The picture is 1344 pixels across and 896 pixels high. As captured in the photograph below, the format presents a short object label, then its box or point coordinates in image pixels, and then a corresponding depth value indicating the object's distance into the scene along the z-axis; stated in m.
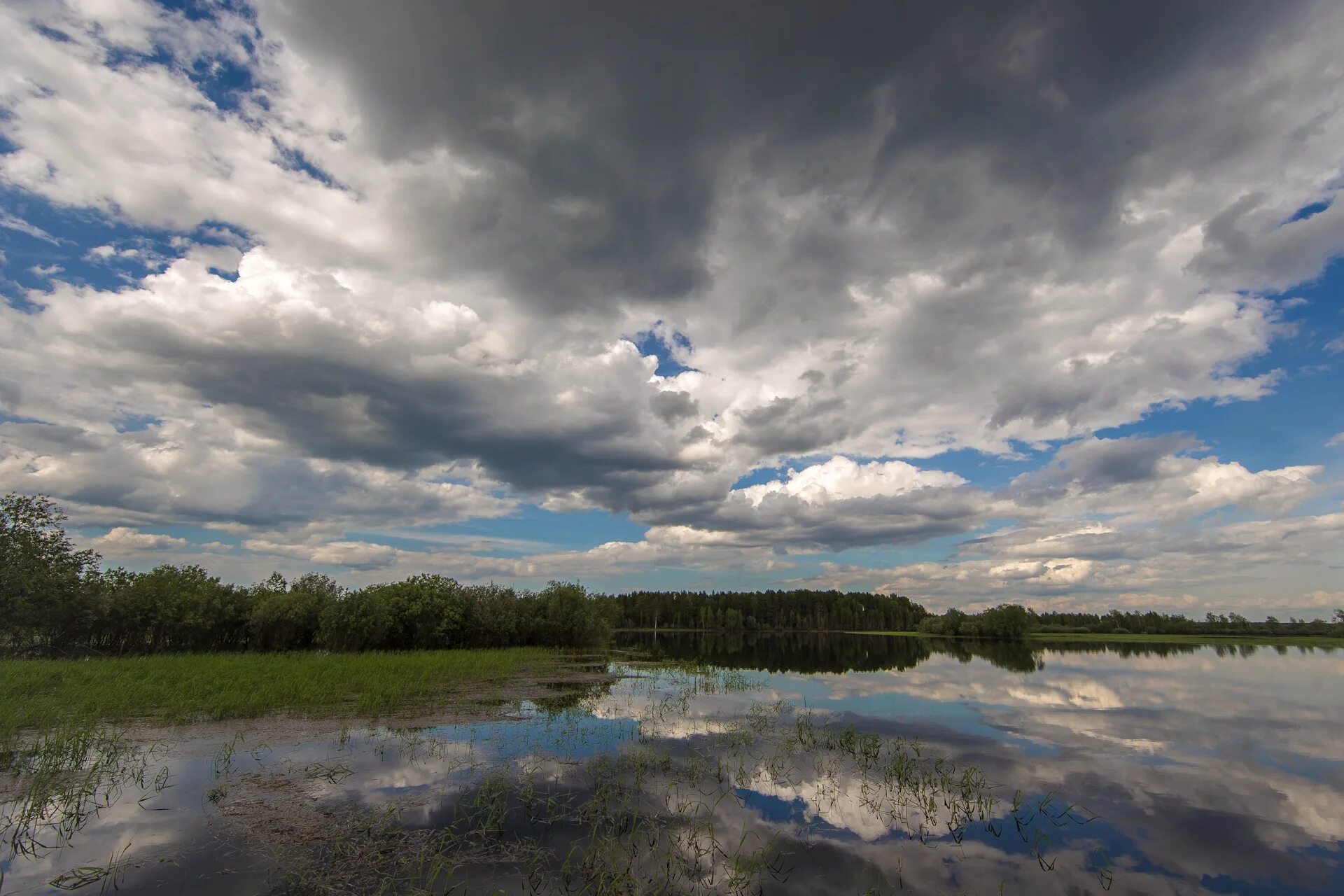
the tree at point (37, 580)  42.78
